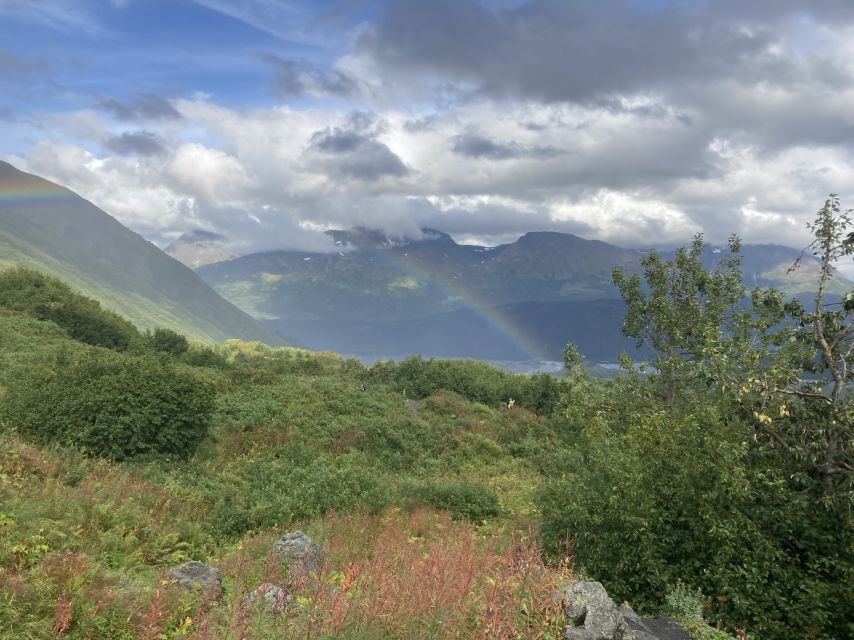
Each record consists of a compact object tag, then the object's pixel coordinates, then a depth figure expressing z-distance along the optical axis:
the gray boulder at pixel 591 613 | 7.13
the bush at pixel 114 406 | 17.50
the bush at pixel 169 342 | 54.30
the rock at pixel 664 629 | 8.34
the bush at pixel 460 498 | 17.97
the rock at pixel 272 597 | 6.47
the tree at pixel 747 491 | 9.57
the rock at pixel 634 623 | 7.75
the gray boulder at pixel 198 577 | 7.85
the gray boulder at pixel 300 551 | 9.37
